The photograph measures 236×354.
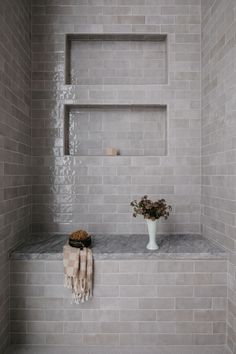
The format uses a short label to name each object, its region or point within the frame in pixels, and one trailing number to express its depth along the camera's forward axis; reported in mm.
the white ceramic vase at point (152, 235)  2258
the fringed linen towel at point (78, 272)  2104
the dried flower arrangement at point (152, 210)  2229
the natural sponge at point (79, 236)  2233
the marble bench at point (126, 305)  2160
